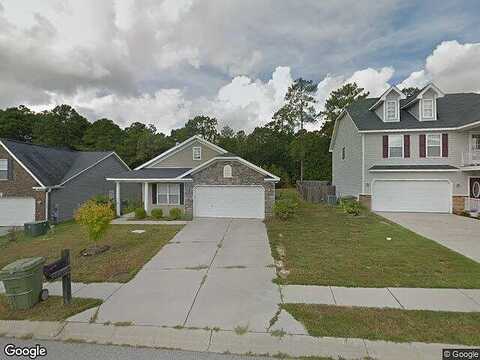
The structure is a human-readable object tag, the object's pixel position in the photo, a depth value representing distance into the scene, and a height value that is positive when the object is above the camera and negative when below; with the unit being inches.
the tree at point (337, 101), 1416.1 +432.3
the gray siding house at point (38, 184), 667.4 -7.9
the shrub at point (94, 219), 341.7 -51.0
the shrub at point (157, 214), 612.4 -81.3
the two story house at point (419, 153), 651.5 +61.9
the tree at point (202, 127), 2047.2 +424.5
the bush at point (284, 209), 558.6 -66.4
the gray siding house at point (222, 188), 586.2 -21.4
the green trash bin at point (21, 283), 189.5 -76.3
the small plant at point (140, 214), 611.2 -80.7
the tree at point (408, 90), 1549.0 +528.2
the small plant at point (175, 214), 597.3 -79.8
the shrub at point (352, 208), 616.1 -72.6
